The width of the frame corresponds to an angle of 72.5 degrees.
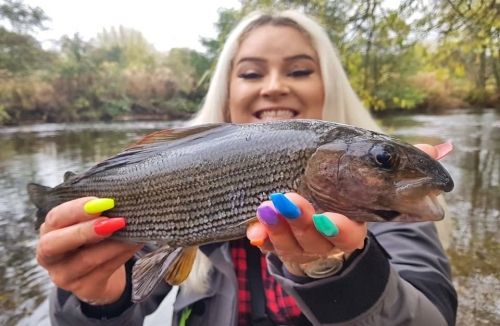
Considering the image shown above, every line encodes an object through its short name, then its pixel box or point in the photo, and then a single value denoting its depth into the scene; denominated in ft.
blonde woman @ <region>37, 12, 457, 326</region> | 0.76
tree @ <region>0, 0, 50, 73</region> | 42.94
